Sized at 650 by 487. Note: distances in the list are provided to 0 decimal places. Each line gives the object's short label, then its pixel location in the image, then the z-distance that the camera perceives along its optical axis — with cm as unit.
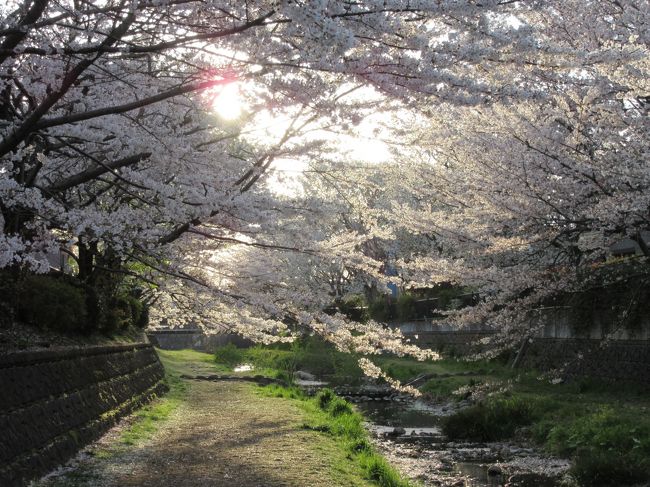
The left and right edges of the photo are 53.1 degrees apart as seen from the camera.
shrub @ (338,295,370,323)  3719
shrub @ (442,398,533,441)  1270
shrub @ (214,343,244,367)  3176
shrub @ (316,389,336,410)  1466
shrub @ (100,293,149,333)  1241
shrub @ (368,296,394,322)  3628
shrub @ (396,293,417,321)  3312
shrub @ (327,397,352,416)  1322
